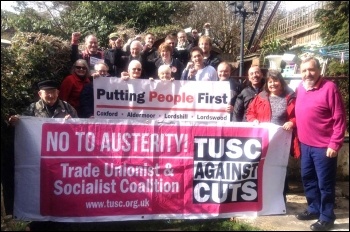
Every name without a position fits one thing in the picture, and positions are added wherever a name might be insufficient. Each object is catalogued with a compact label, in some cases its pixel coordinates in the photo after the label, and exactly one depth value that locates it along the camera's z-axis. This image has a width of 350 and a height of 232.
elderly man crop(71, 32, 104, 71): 6.11
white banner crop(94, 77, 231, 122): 5.44
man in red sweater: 4.14
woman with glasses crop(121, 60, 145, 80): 5.40
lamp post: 7.61
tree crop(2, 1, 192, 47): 7.74
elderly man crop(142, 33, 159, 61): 6.40
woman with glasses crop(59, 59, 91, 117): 5.24
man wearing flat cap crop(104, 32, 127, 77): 6.17
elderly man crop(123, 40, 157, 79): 5.99
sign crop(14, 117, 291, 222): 4.31
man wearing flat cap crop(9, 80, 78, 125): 4.43
